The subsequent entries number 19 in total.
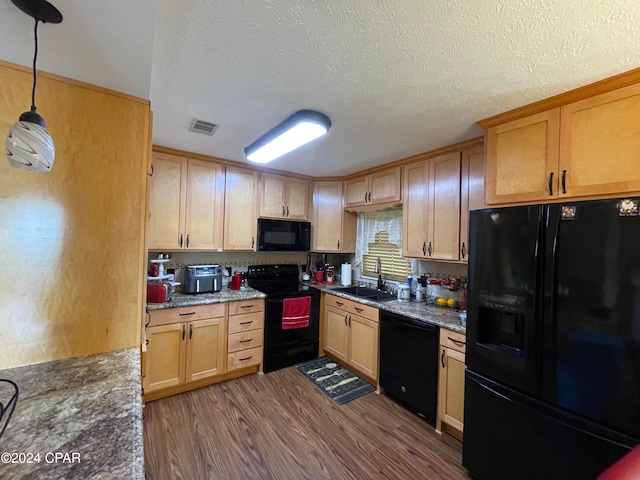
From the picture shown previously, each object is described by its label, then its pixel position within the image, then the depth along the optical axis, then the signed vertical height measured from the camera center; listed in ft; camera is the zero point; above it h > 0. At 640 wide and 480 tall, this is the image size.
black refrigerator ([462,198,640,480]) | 3.82 -1.50
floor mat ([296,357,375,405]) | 8.48 -4.72
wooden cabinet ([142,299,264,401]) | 7.82 -3.35
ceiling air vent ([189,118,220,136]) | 6.51 +2.89
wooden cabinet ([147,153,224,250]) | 8.66 +1.23
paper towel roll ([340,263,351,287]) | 11.70 -1.32
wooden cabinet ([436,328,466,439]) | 6.34 -3.34
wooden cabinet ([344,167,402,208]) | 9.46 +2.18
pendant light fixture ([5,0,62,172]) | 2.65 +0.98
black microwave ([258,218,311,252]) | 10.64 +0.28
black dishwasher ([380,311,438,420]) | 6.95 -3.25
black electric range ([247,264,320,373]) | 9.69 -3.13
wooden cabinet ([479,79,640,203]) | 4.25 +1.80
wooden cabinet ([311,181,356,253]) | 11.76 +1.00
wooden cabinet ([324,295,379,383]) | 8.77 -3.23
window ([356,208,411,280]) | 10.53 +0.05
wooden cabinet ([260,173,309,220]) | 10.77 +1.90
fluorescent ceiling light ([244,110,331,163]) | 5.72 +2.58
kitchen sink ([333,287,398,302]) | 9.96 -1.94
